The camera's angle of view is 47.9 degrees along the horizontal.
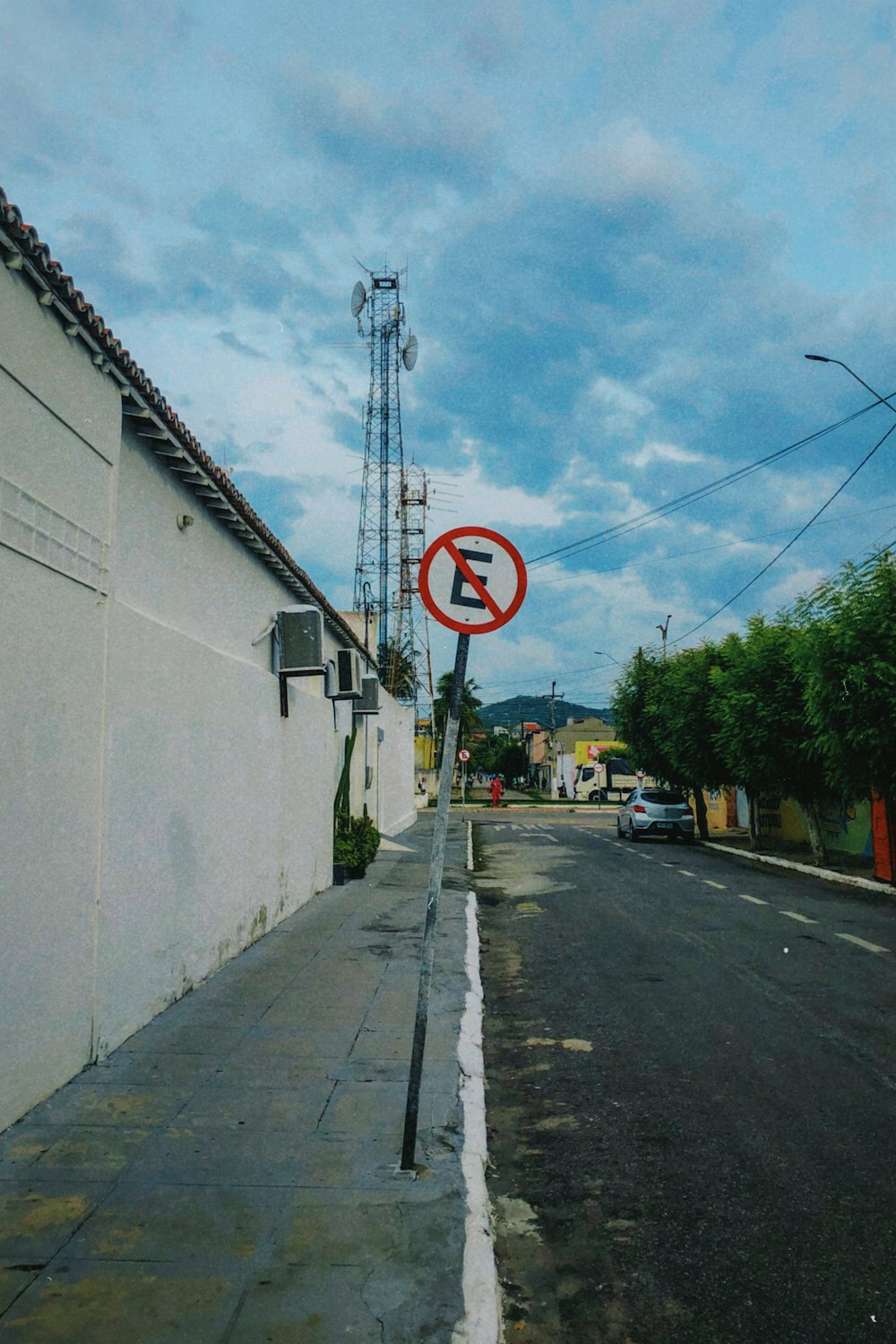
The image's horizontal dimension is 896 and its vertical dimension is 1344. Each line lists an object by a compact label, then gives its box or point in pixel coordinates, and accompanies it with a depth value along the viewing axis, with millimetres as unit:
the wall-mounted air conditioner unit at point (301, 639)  11117
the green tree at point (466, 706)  76750
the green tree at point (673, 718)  27953
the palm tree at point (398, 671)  42531
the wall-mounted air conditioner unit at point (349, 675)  14422
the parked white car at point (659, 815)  28750
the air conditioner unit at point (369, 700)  18828
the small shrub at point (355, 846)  16016
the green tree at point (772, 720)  20902
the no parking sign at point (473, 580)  4910
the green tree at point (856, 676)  15008
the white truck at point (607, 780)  78375
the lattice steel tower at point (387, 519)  35969
